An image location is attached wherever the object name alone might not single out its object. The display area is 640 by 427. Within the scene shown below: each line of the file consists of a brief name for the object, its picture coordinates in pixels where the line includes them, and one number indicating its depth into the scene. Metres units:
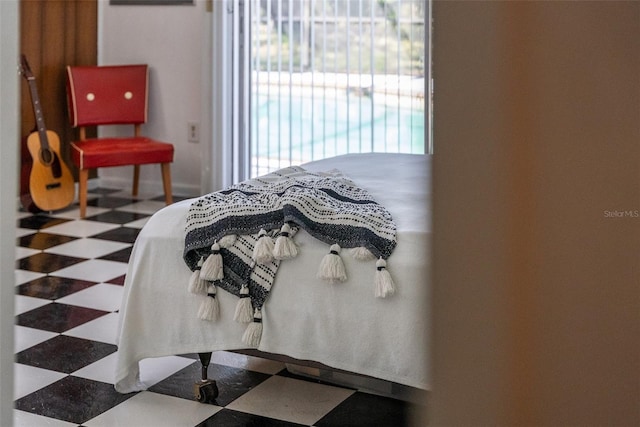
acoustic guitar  5.11
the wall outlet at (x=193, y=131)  5.74
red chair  5.19
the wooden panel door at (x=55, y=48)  5.42
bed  2.17
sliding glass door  5.20
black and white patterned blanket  2.23
